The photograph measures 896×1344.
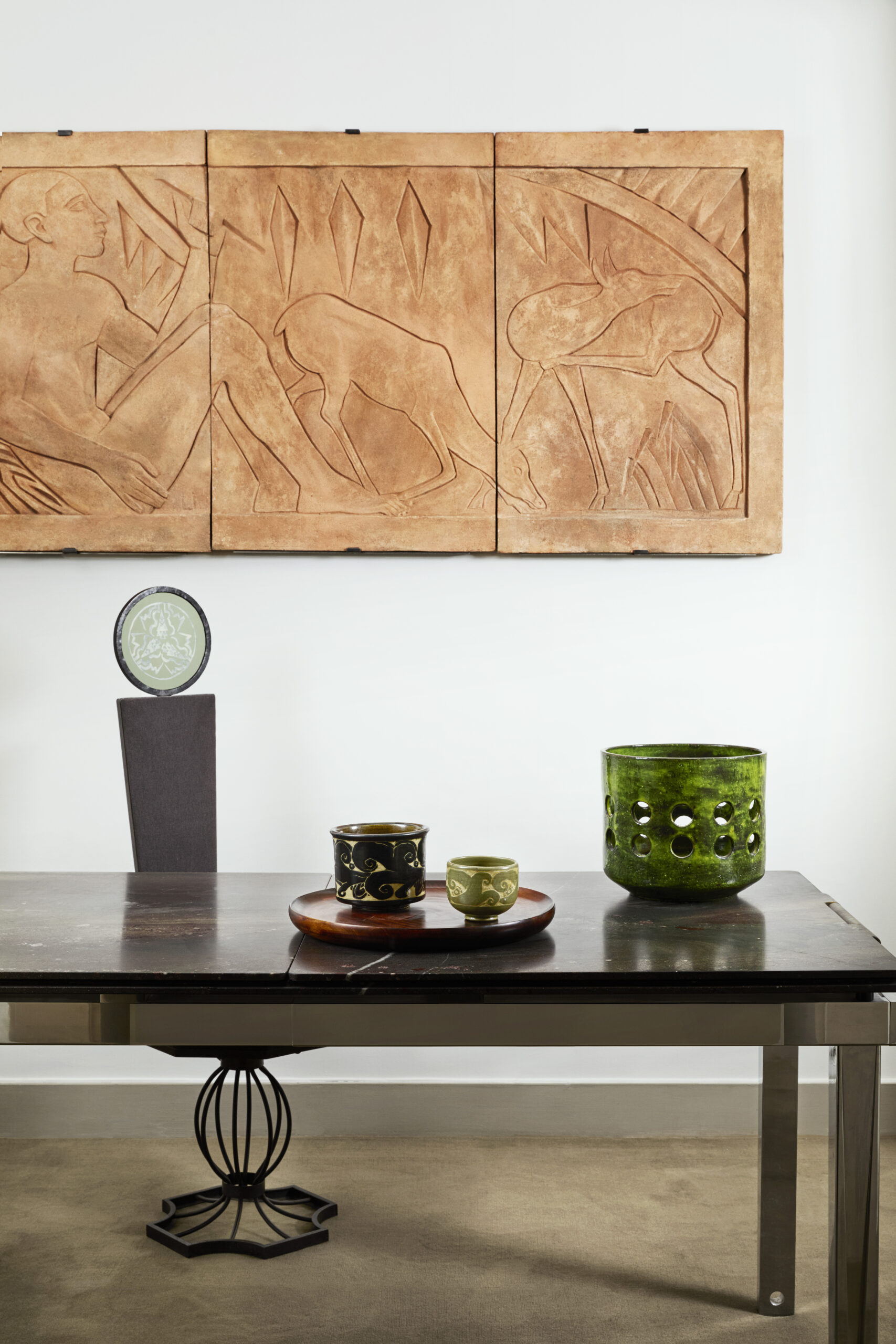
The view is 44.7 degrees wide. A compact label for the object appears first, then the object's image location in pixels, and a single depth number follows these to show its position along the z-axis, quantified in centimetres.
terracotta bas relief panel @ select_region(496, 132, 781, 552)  246
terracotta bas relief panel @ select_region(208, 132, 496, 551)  246
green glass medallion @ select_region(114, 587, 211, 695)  209
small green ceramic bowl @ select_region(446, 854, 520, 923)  143
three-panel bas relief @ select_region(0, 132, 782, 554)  246
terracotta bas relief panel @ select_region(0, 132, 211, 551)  247
